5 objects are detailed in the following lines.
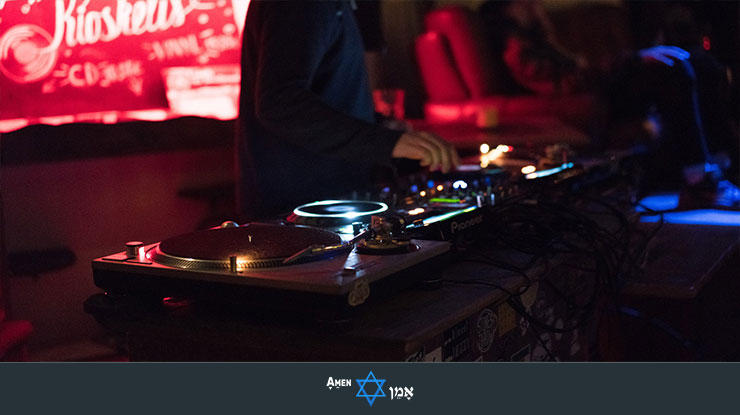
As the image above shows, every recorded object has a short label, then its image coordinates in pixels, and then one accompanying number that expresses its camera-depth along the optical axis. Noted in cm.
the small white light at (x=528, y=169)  166
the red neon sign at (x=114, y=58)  221
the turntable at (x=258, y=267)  88
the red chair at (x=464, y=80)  436
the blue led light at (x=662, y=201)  246
